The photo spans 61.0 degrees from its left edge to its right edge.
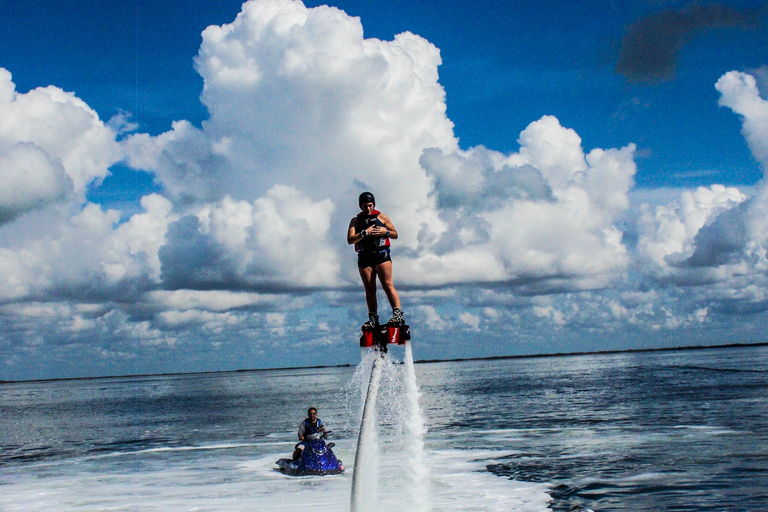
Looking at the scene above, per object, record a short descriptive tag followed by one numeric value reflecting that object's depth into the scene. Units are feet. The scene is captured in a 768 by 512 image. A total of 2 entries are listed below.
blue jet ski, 80.89
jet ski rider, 76.54
